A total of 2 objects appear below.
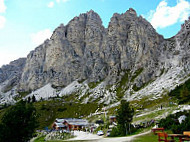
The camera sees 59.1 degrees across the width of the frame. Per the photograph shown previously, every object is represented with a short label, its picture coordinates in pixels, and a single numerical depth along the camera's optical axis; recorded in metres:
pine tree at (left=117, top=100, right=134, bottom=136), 35.25
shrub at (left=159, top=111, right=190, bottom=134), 20.71
